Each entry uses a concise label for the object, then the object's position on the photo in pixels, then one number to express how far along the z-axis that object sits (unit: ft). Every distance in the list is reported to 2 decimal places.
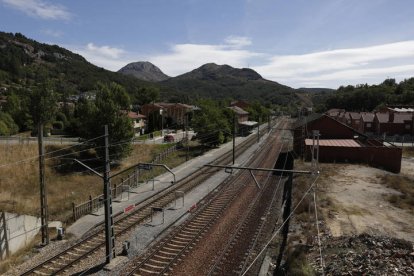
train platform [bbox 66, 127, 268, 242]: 71.51
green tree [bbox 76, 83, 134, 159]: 148.77
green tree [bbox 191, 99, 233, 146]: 191.93
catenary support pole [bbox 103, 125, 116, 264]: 56.54
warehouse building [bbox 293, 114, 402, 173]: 141.28
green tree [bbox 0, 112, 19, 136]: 212.84
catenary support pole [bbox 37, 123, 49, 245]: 65.00
